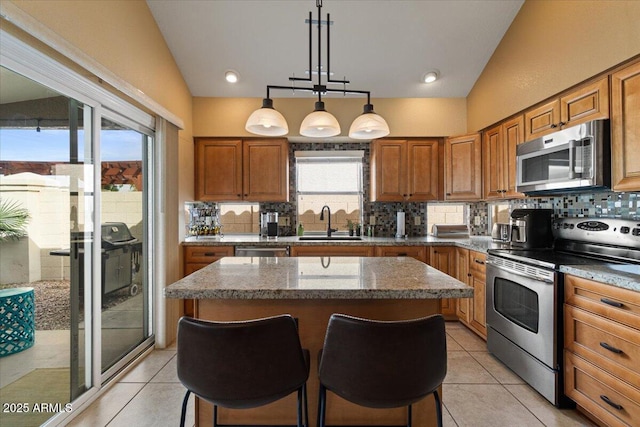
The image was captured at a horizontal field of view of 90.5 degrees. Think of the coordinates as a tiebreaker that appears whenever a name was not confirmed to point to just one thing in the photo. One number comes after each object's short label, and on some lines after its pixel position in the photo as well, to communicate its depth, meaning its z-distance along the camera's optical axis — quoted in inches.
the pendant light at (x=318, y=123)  81.9
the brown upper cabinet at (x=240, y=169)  157.2
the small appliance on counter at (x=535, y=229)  110.7
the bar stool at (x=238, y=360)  44.2
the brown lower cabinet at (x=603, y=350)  64.2
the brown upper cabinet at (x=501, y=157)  121.1
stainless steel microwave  83.6
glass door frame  63.7
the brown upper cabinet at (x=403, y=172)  157.5
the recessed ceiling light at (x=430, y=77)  144.9
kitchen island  59.9
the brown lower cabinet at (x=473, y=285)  120.3
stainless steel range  81.7
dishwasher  141.3
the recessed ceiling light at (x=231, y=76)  143.2
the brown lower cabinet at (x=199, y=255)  141.6
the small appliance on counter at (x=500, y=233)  129.4
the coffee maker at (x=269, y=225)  160.6
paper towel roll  162.4
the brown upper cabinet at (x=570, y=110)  84.5
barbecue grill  83.9
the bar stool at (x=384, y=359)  43.8
